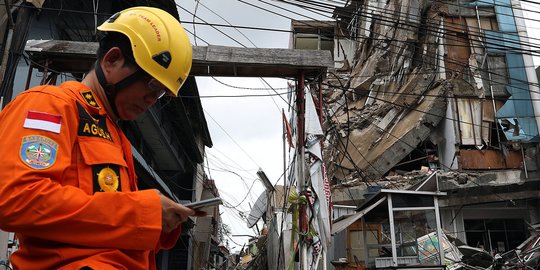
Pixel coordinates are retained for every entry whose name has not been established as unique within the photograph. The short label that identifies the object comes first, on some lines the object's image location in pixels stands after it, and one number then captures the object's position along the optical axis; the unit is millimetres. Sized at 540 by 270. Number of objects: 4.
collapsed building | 14148
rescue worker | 1140
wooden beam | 5965
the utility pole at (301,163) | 5801
